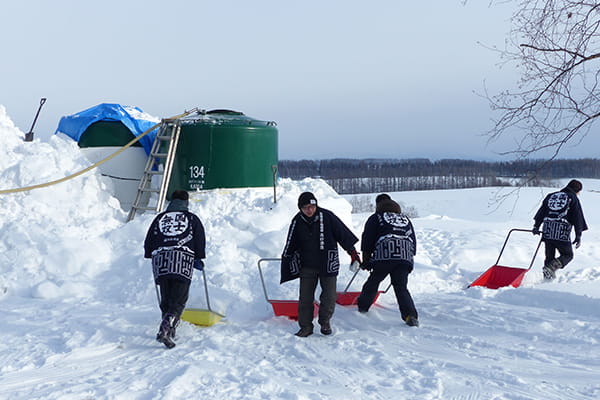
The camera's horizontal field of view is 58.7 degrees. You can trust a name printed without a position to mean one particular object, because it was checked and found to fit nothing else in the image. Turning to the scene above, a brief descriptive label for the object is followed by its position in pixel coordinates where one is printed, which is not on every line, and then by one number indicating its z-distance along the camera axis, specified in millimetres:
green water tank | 10320
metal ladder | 10039
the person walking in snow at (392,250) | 5922
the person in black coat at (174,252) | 5500
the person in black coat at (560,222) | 8562
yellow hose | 9758
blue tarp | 11391
